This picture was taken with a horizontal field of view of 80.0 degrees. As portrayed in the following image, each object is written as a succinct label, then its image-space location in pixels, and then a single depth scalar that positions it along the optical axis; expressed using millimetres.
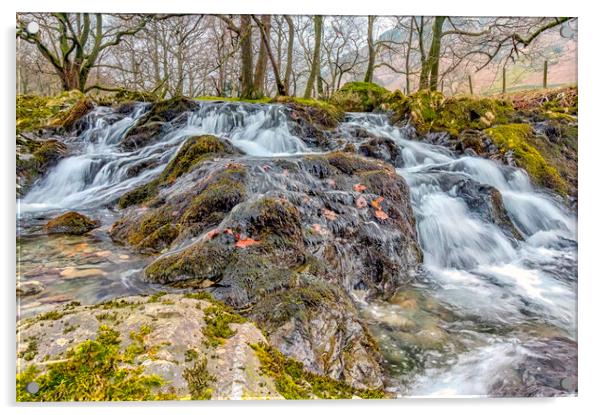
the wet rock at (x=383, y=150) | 3993
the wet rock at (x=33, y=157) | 2674
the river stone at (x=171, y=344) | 1823
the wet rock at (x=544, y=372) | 2330
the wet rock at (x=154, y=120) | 3721
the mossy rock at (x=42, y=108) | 2715
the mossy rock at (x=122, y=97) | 3560
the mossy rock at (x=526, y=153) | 3510
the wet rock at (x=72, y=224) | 2826
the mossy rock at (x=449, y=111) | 4305
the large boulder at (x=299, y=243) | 2131
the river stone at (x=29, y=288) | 2324
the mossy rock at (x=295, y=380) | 1903
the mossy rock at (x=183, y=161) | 3295
